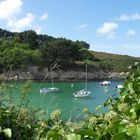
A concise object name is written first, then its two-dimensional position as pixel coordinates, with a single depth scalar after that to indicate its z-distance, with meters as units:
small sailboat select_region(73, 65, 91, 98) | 35.20
